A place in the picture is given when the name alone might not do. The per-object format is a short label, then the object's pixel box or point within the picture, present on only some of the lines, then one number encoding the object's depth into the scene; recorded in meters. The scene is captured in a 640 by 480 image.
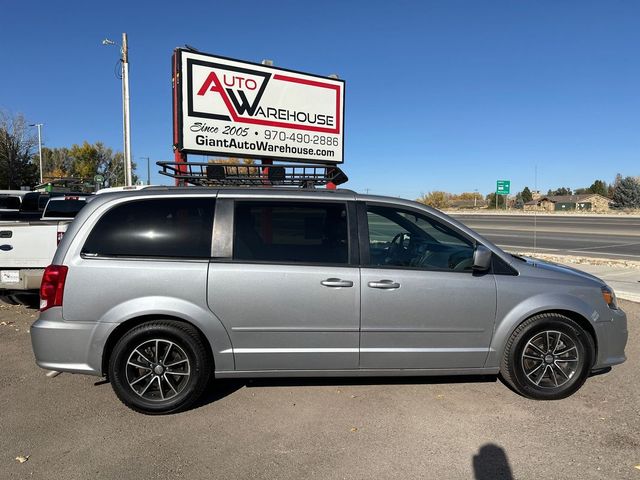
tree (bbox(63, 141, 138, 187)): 70.88
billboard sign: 8.08
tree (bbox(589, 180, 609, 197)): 110.59
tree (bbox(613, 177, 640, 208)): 68.31
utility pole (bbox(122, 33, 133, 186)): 20.55
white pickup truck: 5.97
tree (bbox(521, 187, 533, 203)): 118.16
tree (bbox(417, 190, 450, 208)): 82.79
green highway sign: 21.30
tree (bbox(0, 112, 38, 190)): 40.19
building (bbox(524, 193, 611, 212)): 87.44
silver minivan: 3.68
